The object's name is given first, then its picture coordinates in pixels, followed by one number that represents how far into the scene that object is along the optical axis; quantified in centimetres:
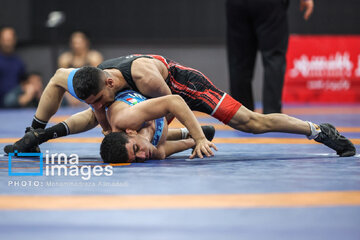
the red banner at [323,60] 1879
